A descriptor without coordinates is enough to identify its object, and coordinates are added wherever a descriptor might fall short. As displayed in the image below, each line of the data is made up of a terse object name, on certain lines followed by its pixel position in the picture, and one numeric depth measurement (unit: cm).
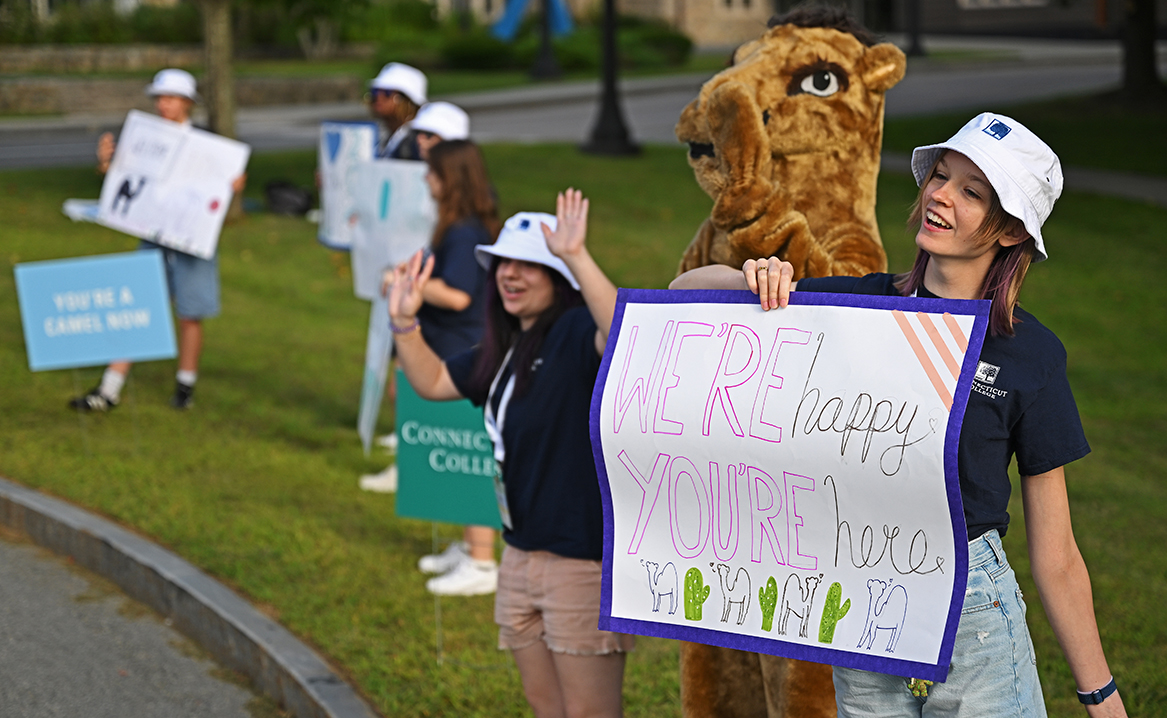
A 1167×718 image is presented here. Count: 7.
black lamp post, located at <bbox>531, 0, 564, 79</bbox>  6731
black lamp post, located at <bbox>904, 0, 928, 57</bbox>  6606
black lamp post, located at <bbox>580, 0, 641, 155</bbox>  3666
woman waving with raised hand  718
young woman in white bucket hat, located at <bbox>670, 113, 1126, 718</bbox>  501
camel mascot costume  708
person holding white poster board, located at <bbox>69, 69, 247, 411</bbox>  1617
